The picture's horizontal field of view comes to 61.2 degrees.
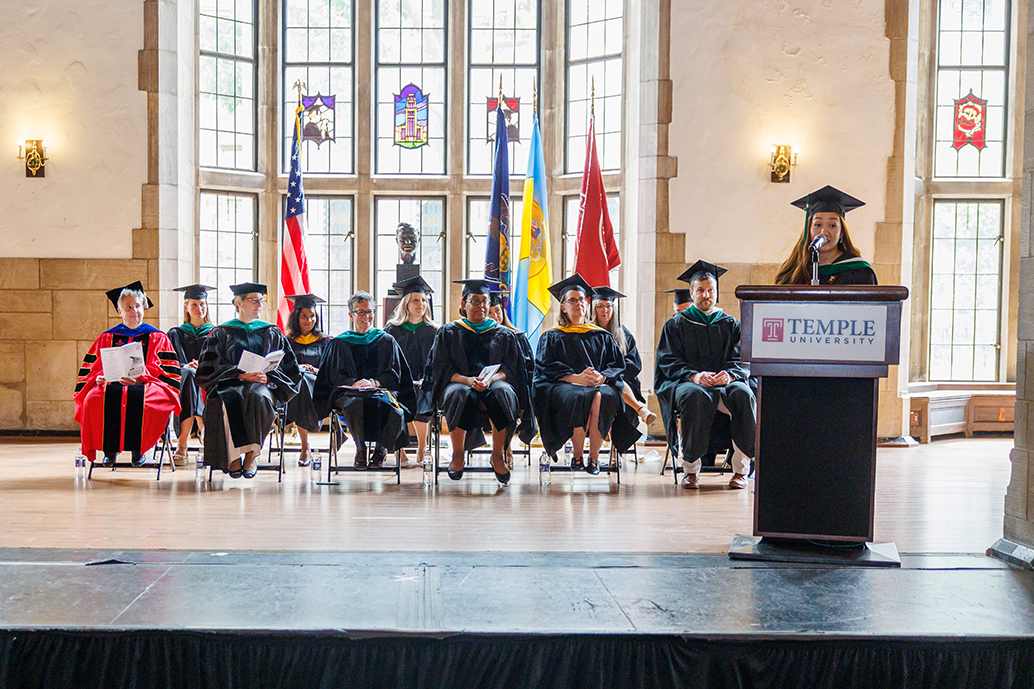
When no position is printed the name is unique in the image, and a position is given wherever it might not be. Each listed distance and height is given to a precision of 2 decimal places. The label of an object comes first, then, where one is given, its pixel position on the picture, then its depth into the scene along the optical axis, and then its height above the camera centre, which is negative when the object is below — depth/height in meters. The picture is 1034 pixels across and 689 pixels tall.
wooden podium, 3.50 -0.33
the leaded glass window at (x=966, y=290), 9.38 +0.36
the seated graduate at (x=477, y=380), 5.77 -0.43
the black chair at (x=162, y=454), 6.00 -1.02
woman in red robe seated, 6.08 -0.59
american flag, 8.66 +0.68
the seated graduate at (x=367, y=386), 5.97 -0.50
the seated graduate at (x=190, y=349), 6.79 -0.30
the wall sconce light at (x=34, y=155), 8.22 +1.45
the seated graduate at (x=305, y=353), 6.74 -0.32
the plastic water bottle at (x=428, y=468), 5.82 -1.03
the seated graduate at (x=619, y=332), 6.39 -0.10
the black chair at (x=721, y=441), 6.05 -0.85
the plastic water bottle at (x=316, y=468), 6.00 -1.06
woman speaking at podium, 3.88 +0.34
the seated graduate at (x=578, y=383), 5.95 -0.46
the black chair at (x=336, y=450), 5.77 -0.96
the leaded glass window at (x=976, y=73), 9.28 +2.67
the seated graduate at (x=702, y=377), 5.88 -0.40
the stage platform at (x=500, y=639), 2.62 -0.97
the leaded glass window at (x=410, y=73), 9.75 +2.71
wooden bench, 8.91 -0.86
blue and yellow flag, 7.95 +0.52
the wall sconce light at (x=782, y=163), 8.23 +1.49
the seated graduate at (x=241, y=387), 5.79 -0.50
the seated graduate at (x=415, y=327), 7.02 -0.09
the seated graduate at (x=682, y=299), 6.82 +0.16
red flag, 8.06 +0.78
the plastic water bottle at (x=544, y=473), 5.78 -1.04
